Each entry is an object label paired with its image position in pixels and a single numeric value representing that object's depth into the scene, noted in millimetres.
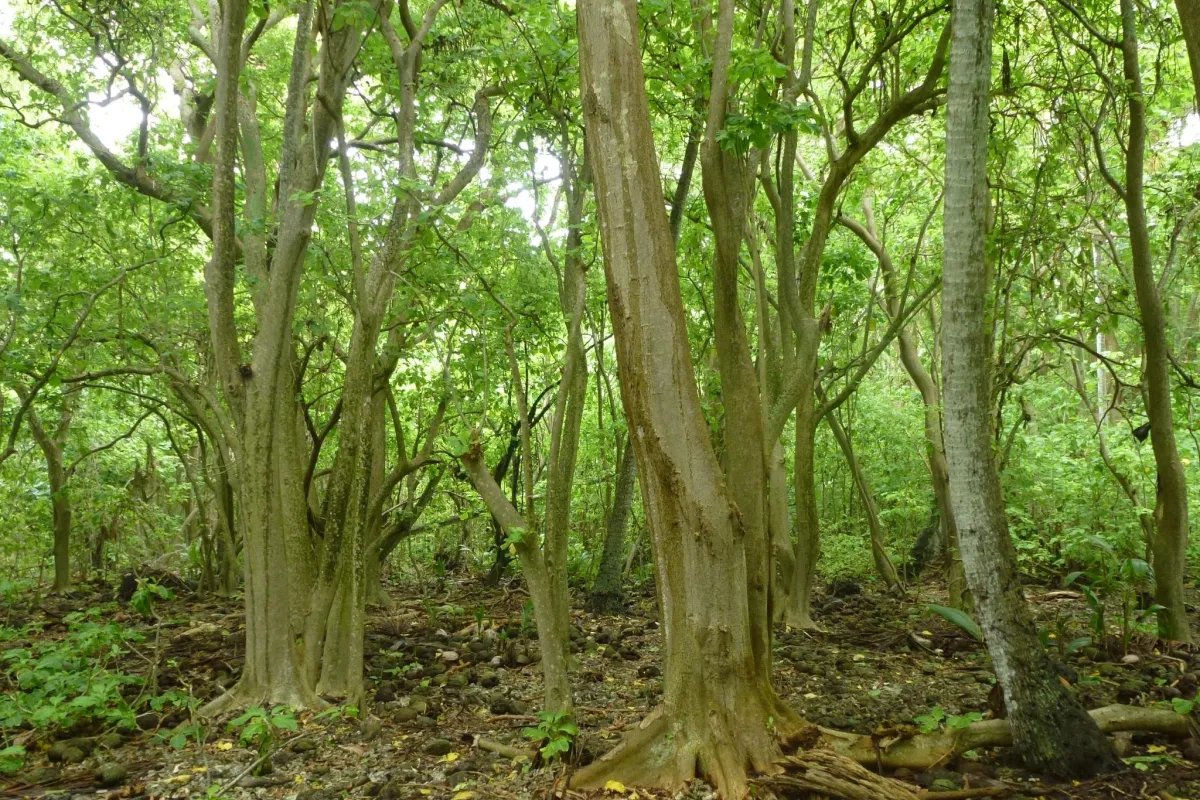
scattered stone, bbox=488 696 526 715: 5766
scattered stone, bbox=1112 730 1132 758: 3896
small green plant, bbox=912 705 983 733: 3998
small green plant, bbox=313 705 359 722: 4973
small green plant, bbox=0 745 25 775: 4449
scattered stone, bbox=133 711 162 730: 5488
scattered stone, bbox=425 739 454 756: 4848
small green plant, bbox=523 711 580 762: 4070
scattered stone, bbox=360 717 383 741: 5161
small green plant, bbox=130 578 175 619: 5914
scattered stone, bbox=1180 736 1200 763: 3875
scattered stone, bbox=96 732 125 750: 5016
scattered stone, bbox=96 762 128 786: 4383
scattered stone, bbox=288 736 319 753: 4891
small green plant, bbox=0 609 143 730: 4867
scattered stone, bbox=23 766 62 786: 4430
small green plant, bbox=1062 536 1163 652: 6004
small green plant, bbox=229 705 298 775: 4332
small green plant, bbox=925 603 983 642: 4809
